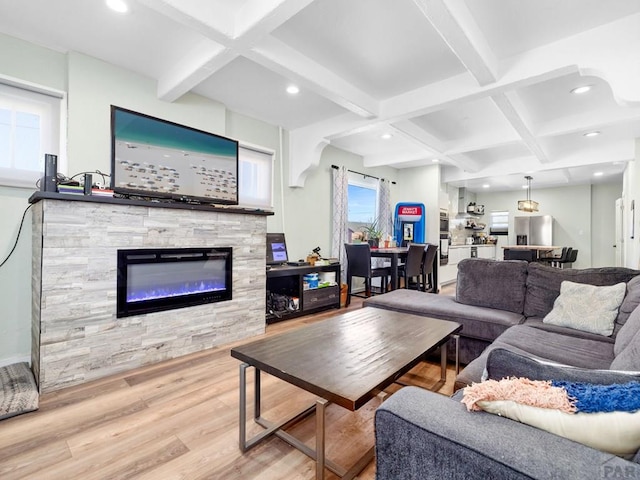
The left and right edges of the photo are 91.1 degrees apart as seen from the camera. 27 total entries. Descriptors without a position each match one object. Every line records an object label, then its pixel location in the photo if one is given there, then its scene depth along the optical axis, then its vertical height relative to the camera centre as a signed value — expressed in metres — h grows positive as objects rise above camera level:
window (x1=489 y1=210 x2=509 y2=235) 9.23 +0.54
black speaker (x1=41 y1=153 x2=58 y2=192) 2.18 +0.45
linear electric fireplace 2.54 -0.36
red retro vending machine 6.35 +0.33
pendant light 7.15 +0.81
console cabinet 3.87 -0.72
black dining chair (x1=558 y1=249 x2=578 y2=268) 6.93 -0.34
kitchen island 7.04 -0.21
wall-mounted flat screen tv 2.63 +0.73
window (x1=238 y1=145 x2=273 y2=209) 3.95 +0.81
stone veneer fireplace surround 2.16 -0.40
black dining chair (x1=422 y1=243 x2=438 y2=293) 5.45 -0.48
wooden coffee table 1.25 -0.59
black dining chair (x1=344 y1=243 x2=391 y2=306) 4.72 -0.41
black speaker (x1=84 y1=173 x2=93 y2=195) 2.29 +0.40
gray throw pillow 2.15 -0.48
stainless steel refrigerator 8.43 +0.30
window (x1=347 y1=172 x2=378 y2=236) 5.77 +0.74
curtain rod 5.22 +1.23
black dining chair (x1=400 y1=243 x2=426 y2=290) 5.01 -0.37
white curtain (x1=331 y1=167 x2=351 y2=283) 5.18 +0.40
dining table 4.88 -0.26
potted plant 5.66 +0.09
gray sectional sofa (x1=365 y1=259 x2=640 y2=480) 0.63 -0.45
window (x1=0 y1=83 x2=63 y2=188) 2.42 +0.85
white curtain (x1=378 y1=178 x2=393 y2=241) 6.23 +0.63
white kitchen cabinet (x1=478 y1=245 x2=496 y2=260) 8.50 -0.30
